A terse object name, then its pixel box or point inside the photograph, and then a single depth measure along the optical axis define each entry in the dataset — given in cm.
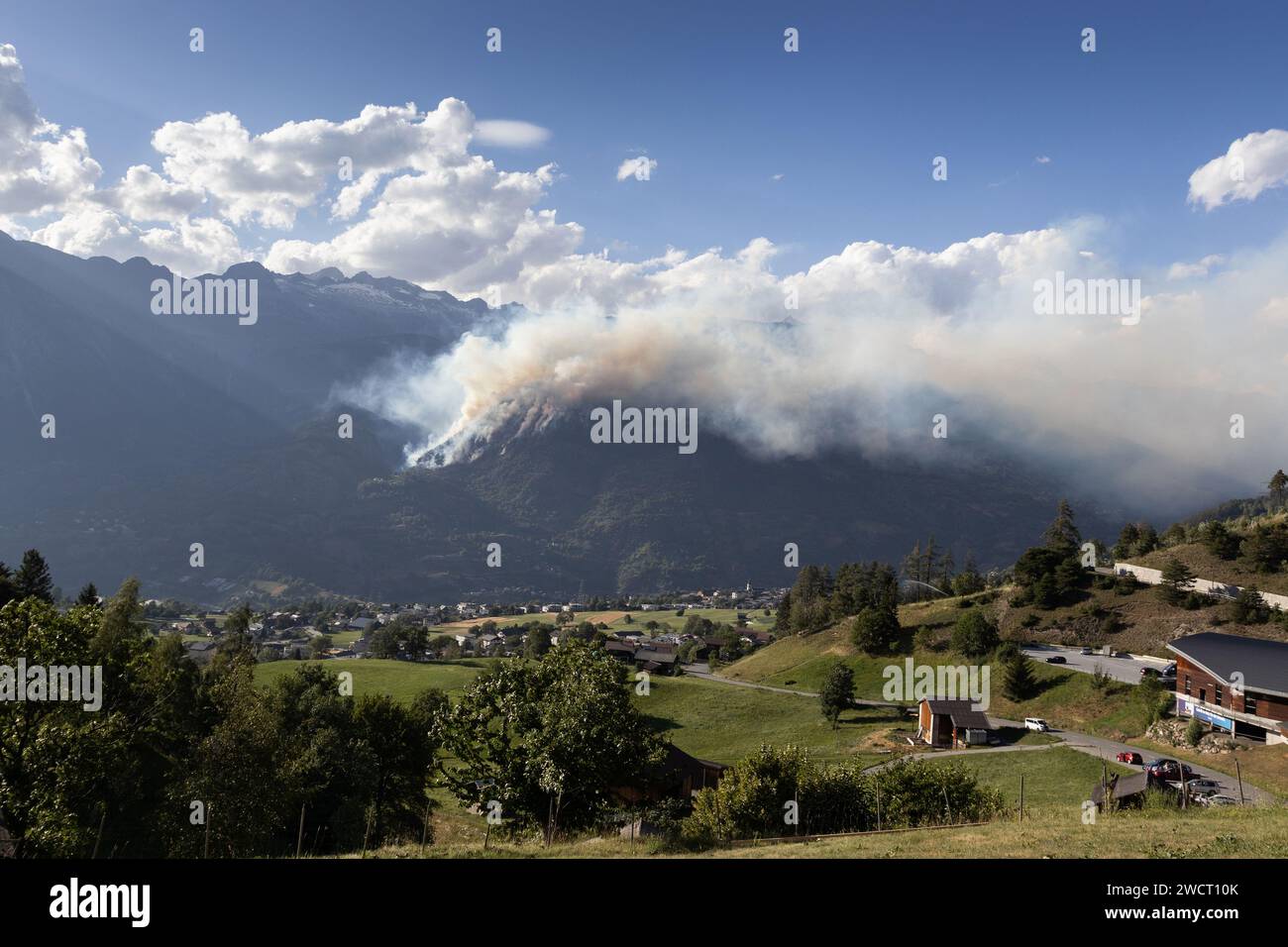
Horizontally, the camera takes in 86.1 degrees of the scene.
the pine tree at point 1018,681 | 8725
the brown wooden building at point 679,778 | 5375
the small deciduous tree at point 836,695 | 8919
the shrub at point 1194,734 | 6575
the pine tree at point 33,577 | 8800
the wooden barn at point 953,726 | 7619
